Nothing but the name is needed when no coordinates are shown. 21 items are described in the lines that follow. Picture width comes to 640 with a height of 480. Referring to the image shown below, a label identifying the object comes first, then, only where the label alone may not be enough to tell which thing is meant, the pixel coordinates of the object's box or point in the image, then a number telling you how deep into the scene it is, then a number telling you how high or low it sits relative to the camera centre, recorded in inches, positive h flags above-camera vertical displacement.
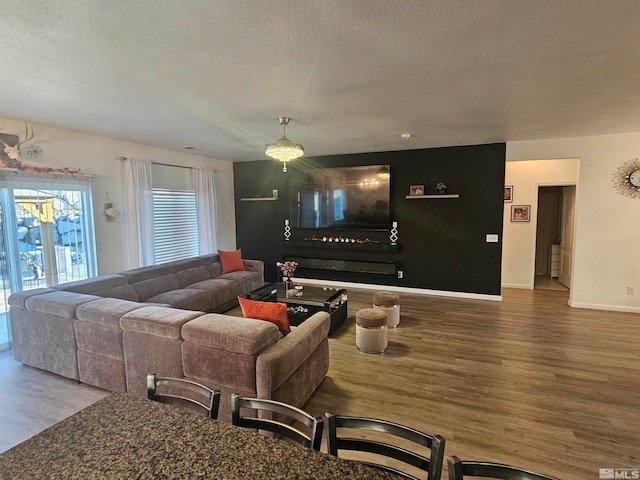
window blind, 234.7 -5.6
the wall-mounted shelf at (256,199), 289.1 +15.2
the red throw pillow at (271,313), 109.9 -32.8
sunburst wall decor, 191.9 +18.6
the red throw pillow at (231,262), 239.0 -33.5
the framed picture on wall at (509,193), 265.1 +15.3
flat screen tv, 248.5 +13.5
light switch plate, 225.1 -17.3
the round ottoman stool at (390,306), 178.1 -50.2
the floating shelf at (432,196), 230.4 +12.4
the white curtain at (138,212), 207.5 +3.6
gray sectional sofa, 90.9 -40.5
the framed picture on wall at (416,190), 240.5 +17.1
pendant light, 142.5 +28.7
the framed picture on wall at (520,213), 260.7 -0.9
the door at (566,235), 264.1 -19.7
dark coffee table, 172.7 -47.4
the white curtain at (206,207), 264.2 +7.7
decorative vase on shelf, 233.1 +17.8
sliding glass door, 153.5 -7.6
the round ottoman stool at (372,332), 145.6 -52.5
